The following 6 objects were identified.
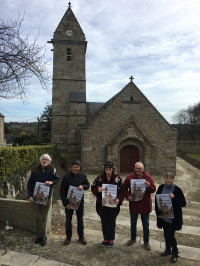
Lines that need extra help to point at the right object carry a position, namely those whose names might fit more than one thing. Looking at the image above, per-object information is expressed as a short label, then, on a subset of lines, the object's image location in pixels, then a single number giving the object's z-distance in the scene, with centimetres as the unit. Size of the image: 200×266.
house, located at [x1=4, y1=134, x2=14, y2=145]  4696
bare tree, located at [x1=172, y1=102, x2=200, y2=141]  4822
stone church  1558
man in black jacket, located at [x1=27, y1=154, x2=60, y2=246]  455
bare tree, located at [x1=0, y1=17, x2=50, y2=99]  554
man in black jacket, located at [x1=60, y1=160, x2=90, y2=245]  454
